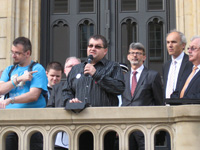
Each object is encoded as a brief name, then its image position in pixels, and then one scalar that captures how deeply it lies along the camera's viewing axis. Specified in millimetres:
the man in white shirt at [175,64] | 12727
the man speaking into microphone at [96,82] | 10922
